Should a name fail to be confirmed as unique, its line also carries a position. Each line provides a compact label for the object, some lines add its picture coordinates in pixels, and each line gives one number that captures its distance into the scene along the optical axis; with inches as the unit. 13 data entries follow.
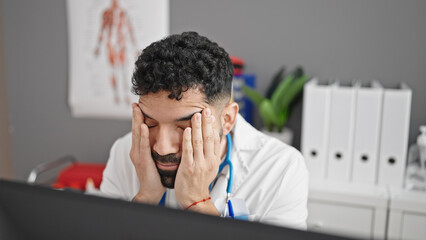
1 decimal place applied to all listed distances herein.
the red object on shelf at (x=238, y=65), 72.2
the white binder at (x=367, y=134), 58.7
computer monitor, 11.6
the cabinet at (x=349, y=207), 57.5
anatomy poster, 83.2
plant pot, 69.9
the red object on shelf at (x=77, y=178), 77.1
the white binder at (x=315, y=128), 60.7
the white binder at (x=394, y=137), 57.5
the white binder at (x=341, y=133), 59.9
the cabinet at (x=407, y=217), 55.8
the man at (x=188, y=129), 30.0
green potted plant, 67.2
